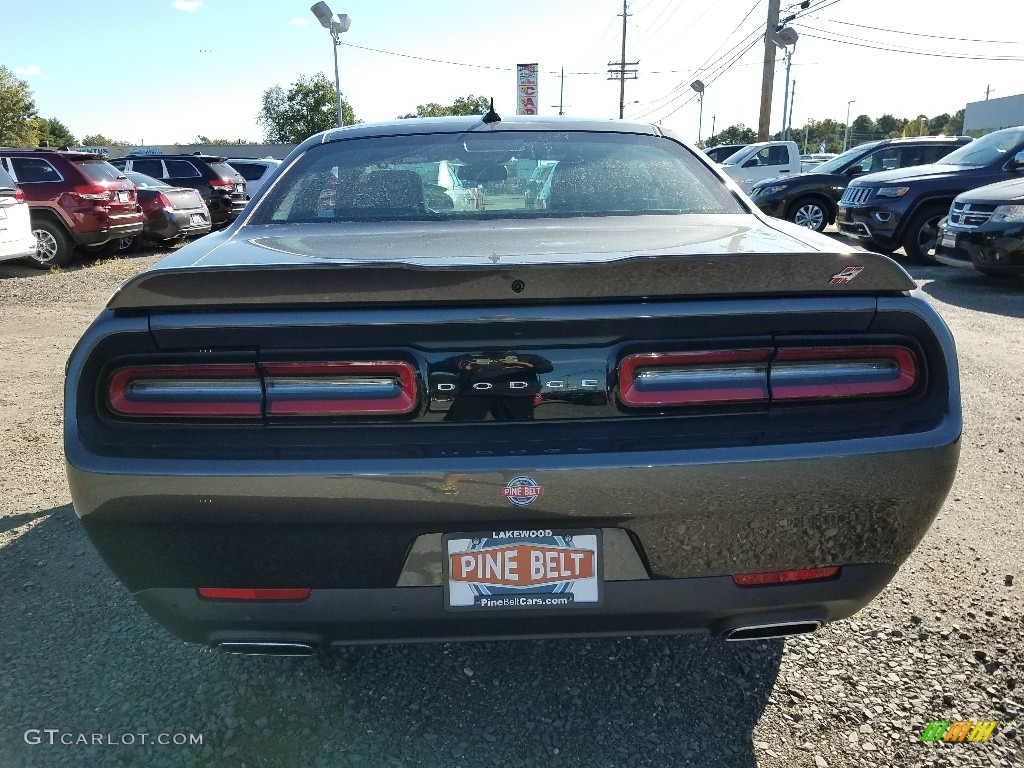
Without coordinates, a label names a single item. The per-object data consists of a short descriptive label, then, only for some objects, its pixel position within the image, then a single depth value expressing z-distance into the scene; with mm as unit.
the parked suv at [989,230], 7934
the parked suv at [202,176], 16172
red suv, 11227
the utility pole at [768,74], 25266
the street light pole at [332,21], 21391
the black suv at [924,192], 10023
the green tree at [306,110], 70688
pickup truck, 18375
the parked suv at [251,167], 19119
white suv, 9523
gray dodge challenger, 1626
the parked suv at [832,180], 13664
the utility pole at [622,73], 55875
